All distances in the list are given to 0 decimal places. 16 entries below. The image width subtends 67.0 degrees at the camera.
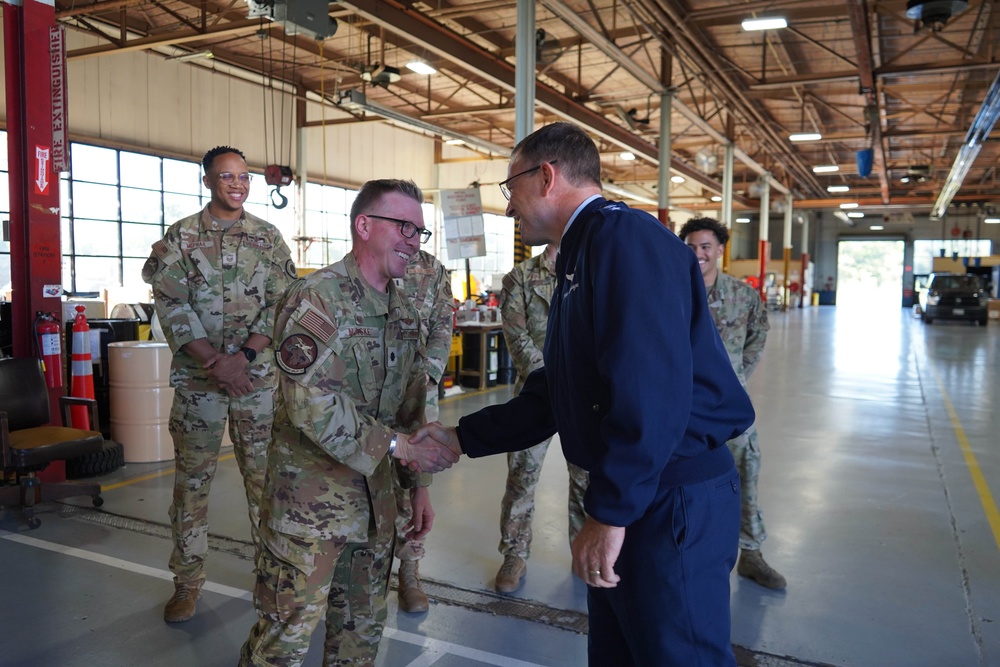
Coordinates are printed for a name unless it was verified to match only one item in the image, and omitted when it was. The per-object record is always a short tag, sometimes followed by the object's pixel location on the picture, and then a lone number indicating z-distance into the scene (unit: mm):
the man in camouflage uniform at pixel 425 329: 2891
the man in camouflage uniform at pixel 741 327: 3725
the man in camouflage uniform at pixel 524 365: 3723
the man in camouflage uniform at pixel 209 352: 3271
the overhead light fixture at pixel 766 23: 11102
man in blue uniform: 1515
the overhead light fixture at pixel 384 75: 12580
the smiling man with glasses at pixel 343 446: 2010
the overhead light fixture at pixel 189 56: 14414
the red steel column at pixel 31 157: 4938
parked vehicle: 22734
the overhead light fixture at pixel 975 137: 13445
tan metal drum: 5828
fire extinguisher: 5105
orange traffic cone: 5875
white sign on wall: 8398
